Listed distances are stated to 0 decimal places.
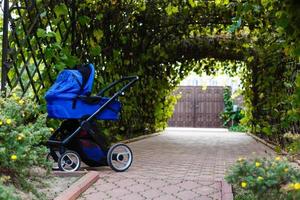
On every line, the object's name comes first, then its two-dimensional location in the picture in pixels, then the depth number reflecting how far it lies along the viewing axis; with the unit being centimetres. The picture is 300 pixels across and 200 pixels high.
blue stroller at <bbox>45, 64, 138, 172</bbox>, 439
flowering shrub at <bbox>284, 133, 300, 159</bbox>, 269
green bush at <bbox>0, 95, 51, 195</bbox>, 294
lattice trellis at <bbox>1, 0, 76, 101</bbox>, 451
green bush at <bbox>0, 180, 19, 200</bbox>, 239
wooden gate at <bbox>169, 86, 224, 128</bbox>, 1919
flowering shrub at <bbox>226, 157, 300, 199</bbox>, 275
